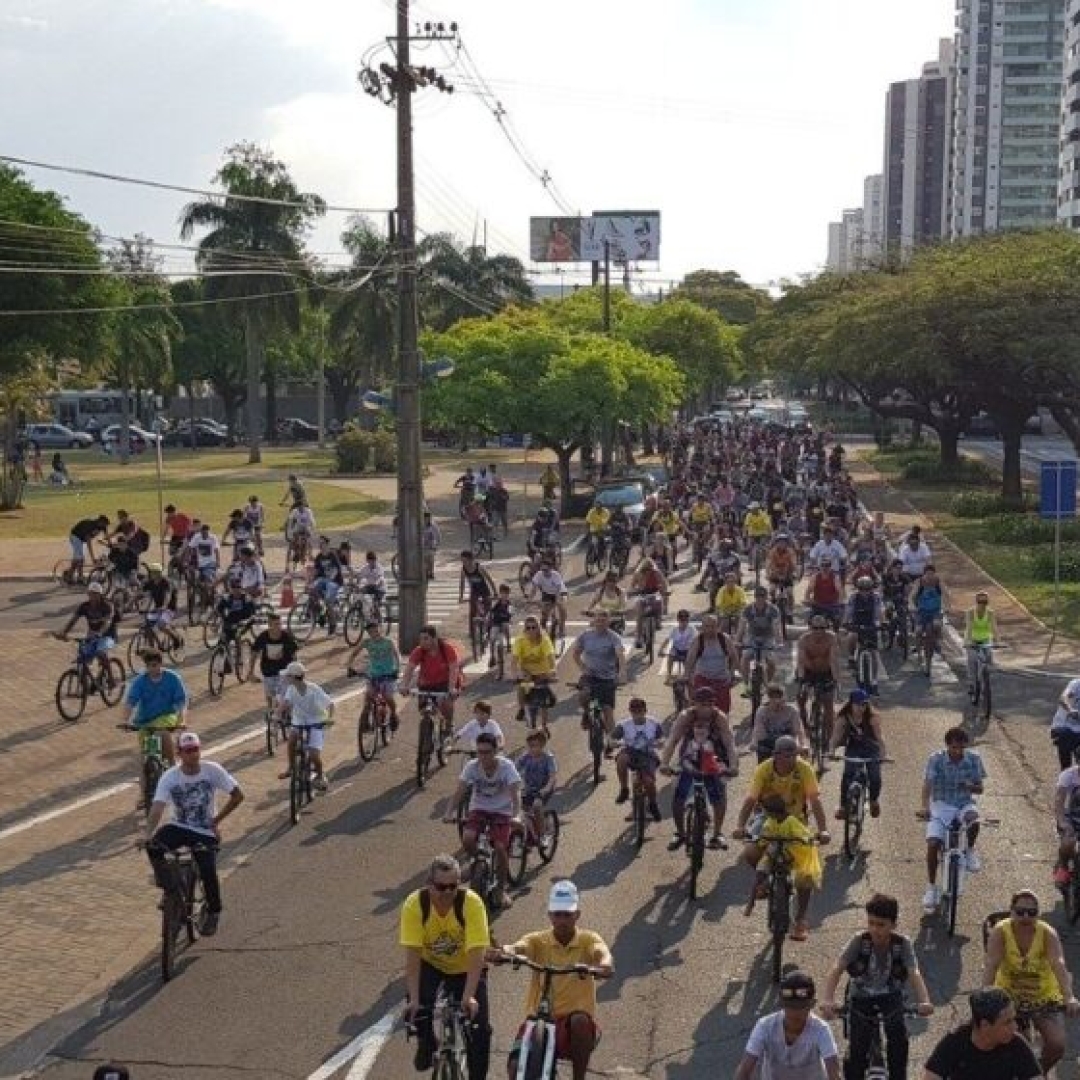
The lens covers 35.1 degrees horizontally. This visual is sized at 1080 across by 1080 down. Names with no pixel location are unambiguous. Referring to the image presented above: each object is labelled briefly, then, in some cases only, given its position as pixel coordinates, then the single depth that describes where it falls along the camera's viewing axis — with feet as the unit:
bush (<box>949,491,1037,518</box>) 163.63
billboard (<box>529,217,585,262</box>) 445.78
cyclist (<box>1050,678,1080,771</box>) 49.73
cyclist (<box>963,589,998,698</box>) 68.23
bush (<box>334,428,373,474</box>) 224.12
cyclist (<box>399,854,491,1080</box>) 29.73
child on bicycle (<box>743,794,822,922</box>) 38.47
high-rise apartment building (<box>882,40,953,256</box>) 610.44
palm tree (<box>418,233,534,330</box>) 298.76
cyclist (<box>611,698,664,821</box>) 48.70
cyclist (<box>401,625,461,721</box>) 57.26
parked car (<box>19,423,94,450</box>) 306.14
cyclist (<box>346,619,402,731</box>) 59.88
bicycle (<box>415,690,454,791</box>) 57.41
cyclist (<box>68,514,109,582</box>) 106.32
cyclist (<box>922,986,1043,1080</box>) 24.86
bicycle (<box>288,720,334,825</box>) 52.21
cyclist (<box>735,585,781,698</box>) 66.49
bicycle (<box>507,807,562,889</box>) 44.83
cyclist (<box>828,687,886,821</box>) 47.26
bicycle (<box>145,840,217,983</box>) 38.32
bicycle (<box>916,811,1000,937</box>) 40.88
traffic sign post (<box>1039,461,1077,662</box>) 91.40
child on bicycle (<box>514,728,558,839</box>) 45.60
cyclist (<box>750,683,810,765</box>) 47.91
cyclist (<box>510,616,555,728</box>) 59.98
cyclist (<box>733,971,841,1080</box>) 26.07
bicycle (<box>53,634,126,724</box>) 68.95
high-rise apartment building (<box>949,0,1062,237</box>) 517.96
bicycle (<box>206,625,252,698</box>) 74.59
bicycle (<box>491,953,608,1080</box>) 27.17
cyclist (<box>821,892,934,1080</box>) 29.66
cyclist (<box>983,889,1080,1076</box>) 29.91
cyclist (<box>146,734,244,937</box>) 38.60
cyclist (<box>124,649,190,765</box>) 50.62
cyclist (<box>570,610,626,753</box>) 57.67
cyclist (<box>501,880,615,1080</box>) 28.58
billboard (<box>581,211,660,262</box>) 427.74
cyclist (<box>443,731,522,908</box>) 41.50
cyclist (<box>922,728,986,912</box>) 41.78
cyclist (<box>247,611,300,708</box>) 59.88
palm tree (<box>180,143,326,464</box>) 239.71
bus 369.50
